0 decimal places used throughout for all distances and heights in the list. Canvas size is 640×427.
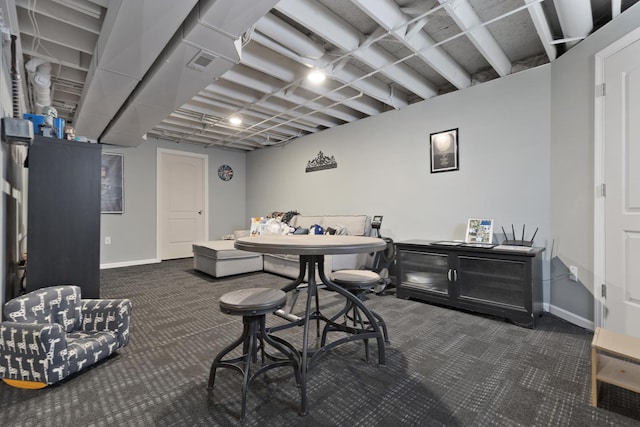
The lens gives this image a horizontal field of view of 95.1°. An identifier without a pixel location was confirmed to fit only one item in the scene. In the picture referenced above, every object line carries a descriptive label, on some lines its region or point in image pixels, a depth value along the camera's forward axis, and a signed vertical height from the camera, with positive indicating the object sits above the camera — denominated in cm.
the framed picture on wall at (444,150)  361 +80
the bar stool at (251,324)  147 -61
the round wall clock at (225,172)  694 +97
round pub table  156 -21
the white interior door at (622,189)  215 +18
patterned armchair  162 -76
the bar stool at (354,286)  205 -52
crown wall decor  523 +93
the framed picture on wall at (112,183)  535 +56
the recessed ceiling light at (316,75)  308 +147
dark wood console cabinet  259 -65
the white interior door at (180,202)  611 +23
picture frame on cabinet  315 -20
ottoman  443 -74
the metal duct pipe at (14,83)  239 +117
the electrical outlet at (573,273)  262 -54
